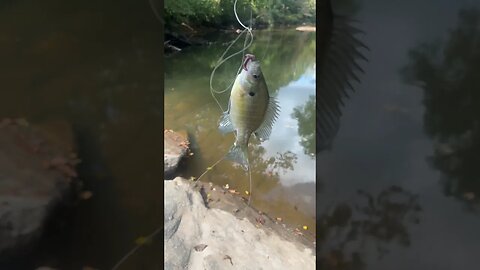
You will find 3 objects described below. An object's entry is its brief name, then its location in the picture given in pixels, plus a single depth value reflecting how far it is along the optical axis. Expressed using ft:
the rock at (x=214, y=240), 3.60
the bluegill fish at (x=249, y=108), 3.37
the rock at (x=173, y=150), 3.67
